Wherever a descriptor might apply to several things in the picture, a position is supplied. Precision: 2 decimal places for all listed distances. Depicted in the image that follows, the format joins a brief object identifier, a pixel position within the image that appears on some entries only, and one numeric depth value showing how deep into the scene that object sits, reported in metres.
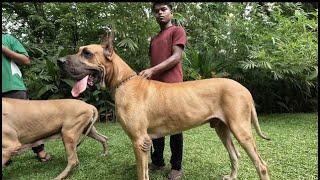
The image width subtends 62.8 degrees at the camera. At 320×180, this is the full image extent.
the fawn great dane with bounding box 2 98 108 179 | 3.34
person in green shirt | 3.58
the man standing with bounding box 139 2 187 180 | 3.17
